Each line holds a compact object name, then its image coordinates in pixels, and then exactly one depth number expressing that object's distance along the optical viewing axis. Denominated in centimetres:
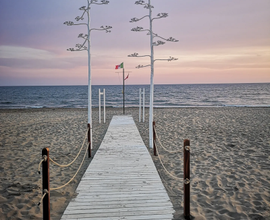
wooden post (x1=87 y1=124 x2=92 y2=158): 734
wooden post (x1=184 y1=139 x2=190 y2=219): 369
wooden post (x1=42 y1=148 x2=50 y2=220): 313
